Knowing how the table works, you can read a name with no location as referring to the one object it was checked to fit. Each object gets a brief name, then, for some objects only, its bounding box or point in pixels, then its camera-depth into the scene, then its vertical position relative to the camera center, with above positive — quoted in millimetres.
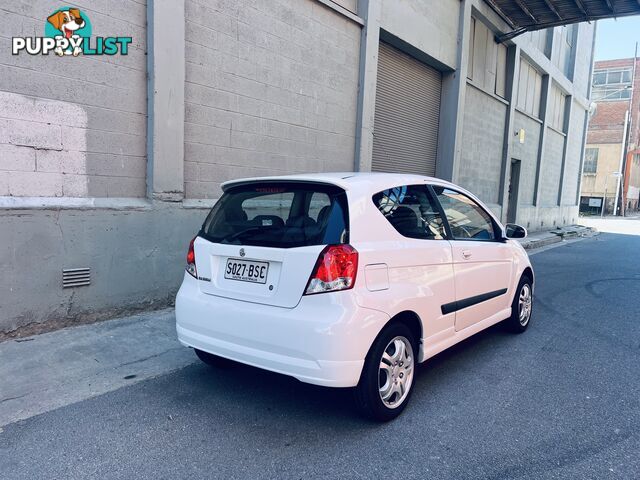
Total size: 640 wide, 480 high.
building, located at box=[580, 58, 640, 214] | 44647 +4721
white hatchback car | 3104 -697
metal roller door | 10424 +1589
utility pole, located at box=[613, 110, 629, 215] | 41731 +2605
